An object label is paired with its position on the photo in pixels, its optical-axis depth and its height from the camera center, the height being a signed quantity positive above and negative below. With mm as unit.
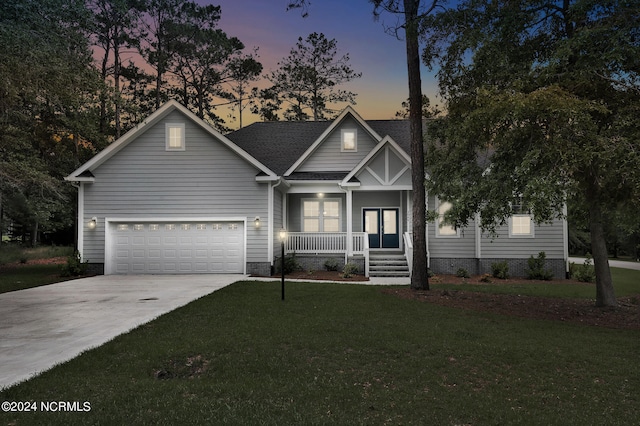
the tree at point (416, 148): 12273 +2509
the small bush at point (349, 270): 15834 -1337
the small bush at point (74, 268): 16188 -1225
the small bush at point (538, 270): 16366 -1416
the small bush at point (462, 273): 16406 -1517
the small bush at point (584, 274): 16241 -1565
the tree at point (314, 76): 33781 +12576
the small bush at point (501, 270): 16344 -1407
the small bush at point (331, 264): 17344 -1214
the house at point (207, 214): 16578 +819
